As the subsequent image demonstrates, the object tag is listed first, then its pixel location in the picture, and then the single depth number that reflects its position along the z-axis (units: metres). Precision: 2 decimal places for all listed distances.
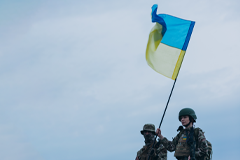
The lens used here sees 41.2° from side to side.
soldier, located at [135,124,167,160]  10.28
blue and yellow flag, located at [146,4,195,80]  9.87
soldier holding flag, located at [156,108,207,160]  8.12
